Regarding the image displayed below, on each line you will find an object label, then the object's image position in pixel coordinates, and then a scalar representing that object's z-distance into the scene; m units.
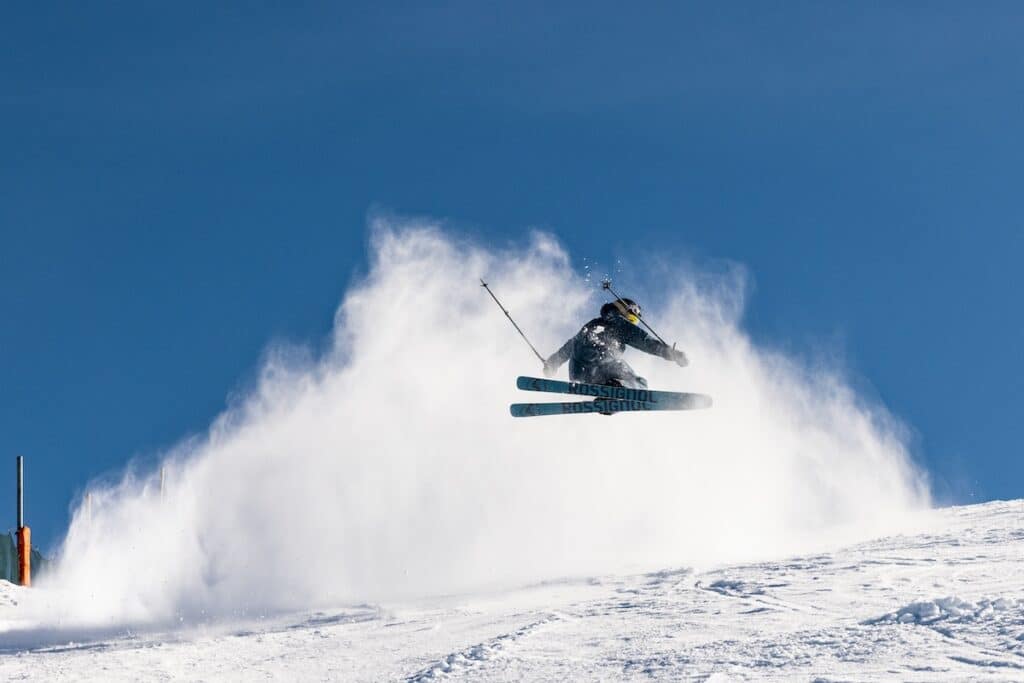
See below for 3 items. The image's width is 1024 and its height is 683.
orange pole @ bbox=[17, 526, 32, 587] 29.64
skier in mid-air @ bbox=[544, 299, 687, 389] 18.33
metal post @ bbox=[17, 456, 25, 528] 30.78
